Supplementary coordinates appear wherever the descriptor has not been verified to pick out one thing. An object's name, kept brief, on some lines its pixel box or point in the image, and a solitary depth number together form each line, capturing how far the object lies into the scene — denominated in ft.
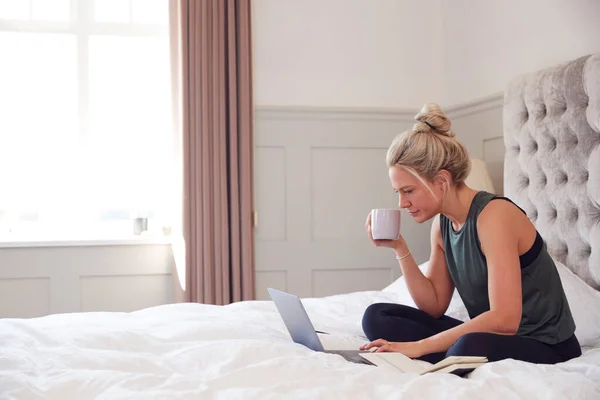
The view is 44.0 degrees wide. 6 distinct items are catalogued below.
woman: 6.02
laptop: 6.08
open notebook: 5.27
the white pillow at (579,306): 7.36
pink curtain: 12.96
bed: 4.79
